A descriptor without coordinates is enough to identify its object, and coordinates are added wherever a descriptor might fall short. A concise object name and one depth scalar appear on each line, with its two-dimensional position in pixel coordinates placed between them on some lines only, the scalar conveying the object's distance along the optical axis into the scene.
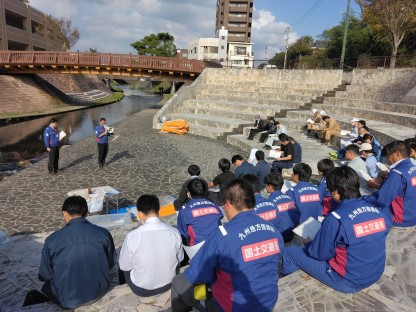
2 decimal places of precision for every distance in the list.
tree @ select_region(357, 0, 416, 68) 18.81
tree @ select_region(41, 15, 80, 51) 53.69
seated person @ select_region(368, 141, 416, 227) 4.48
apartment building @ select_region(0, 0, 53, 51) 40.88
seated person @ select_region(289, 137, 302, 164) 9.15
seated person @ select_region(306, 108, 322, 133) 13.30
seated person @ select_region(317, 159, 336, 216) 5.12
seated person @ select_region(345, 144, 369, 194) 6.79
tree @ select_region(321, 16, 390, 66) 29.62
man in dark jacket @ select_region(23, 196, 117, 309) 3.19
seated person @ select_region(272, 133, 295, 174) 9.03
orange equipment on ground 17.38
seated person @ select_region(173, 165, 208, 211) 6.12
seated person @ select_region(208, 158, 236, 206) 6.81
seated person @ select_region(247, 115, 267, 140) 14.39
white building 69.95
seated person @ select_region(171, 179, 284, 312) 2.55
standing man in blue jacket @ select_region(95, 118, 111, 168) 10.48
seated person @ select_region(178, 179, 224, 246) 4.04
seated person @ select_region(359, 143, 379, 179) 7.28
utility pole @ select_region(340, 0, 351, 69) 22.29
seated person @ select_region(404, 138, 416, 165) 5.80
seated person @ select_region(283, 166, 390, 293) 2.94
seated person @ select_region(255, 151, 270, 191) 7.51
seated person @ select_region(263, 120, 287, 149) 12.22
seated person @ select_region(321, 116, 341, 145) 12.36
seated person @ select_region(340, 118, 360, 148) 10.42
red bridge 26.86
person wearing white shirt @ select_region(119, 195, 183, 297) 3.34
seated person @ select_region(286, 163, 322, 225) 4.76
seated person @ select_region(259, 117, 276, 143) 13.80
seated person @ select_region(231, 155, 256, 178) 7.31
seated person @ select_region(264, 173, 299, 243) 4.63
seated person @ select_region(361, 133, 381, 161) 8.09
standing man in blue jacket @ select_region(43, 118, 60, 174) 9.70
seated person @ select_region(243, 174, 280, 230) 4.23
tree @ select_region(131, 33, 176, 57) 67.31
